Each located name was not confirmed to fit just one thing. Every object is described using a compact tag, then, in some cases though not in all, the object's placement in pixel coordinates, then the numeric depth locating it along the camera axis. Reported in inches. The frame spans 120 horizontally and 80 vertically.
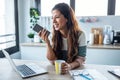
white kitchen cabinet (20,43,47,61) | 111.6
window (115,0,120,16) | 120.4
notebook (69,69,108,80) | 46.3
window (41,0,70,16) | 132.4
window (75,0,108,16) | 122.9
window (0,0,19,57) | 109.8
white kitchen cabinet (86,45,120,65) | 101.2
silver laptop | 49.2
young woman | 62.3
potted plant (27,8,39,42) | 125.4
